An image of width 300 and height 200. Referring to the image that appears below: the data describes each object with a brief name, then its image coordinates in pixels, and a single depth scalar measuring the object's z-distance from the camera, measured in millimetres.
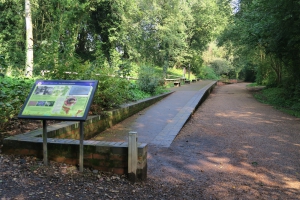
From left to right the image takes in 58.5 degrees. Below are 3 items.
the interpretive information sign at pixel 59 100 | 3480
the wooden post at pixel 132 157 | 3770
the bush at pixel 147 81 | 14094
